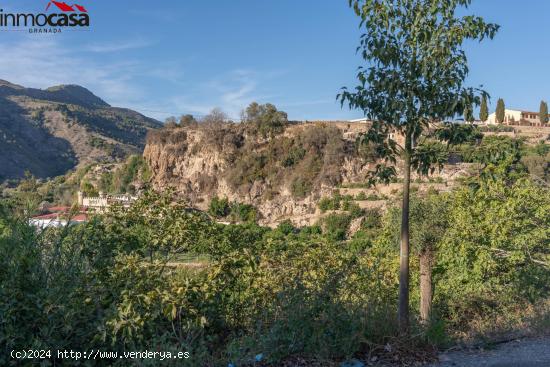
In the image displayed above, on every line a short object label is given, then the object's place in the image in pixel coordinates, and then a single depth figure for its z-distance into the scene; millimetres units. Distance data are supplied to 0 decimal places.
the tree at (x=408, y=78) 4898
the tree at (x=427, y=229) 12938
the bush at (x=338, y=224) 37938
